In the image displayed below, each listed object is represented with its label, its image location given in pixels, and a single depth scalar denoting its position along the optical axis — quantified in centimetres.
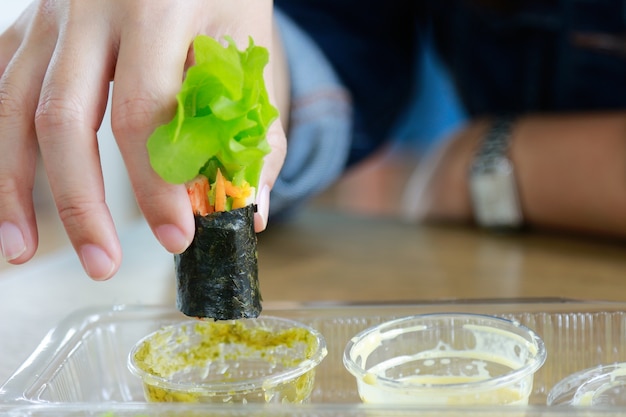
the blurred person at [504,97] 75
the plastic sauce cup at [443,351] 48
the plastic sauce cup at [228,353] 48
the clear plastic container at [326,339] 50
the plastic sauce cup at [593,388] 48
